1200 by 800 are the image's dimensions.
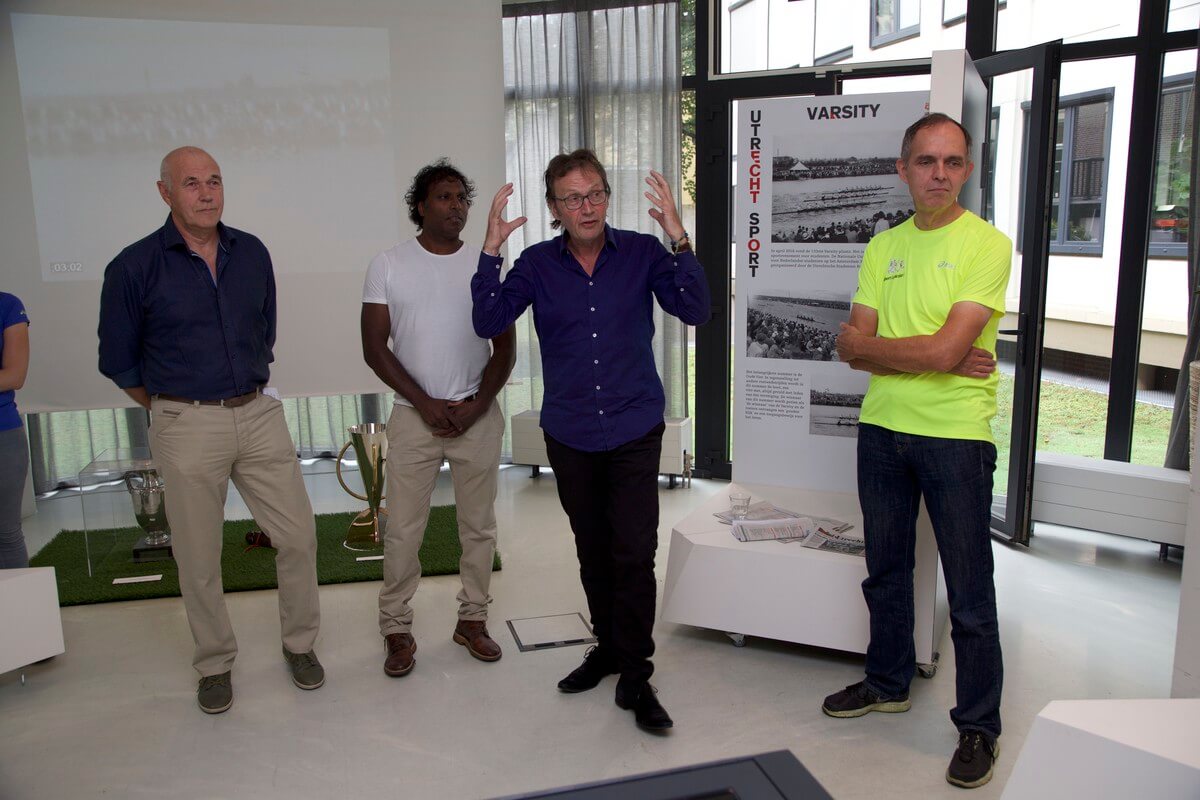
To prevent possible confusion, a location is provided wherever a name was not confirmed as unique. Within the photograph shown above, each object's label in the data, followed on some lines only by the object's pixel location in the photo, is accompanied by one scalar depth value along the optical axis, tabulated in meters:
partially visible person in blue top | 3.14
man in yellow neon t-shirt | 2.40
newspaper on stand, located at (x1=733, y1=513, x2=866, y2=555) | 3.15
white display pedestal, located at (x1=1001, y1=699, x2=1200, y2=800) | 1.40
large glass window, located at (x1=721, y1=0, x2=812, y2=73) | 5.05
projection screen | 4.43
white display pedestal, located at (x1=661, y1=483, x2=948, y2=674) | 3.01
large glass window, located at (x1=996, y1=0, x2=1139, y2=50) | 4.41
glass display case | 4.05
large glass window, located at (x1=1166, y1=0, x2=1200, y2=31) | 4.24
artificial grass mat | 3.99
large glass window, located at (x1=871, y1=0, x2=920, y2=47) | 4.83
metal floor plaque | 3.41
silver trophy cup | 4.12
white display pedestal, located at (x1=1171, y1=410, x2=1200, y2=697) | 2.24
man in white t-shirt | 3.09
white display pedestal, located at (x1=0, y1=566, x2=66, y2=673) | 2.99
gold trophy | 4.37
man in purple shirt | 2.65
